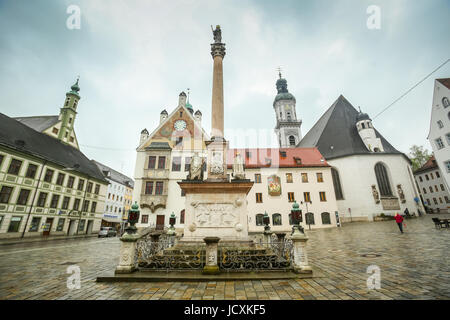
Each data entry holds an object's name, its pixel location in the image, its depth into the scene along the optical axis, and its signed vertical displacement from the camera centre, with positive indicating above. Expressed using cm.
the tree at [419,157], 4616 +1459
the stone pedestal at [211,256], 511 -87
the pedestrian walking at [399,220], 1417 +11
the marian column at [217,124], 797 +450
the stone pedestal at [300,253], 519 -82
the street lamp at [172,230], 1131 -43
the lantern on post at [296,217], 578 +14
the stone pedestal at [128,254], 522 -83
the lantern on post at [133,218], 560 +12
